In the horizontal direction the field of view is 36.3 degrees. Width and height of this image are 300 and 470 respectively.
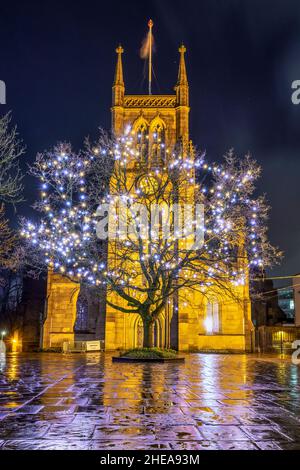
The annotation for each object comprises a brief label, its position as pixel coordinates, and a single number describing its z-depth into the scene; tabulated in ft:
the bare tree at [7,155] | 57.62
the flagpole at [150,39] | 113.80
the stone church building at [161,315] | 101.76
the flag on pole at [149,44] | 114.11
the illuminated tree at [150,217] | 66.59
